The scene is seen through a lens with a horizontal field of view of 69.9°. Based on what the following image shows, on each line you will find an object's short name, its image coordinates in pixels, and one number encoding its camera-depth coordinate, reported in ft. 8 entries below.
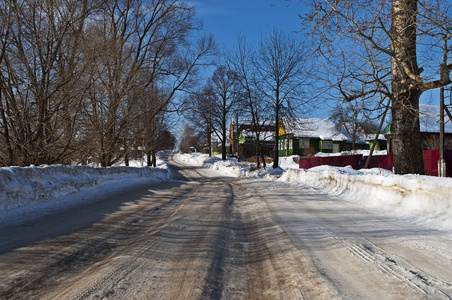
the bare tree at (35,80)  36.78
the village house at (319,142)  178.15
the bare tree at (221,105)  126.93
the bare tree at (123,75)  56.65
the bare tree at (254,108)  94.84
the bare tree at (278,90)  86.43
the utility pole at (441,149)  49.35
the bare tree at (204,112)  87.84
